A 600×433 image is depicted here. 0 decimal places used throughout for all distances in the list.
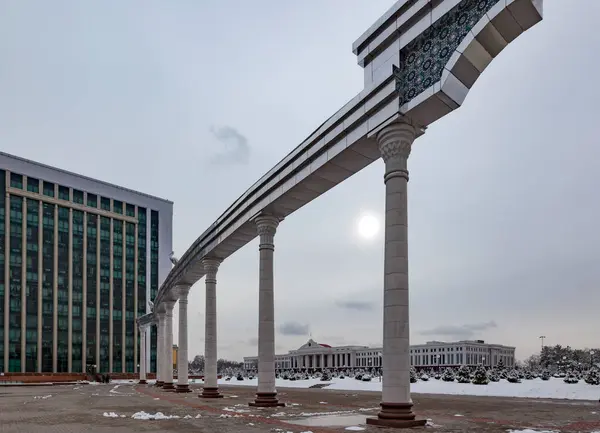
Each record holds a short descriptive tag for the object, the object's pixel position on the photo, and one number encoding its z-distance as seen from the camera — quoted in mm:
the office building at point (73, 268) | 97375
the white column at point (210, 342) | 34969
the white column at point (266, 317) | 26266
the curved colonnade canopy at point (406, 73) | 15453
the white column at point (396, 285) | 16828
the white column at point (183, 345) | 42741
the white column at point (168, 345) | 51375
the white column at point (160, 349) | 54688
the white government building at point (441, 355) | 181625
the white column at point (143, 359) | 73000
